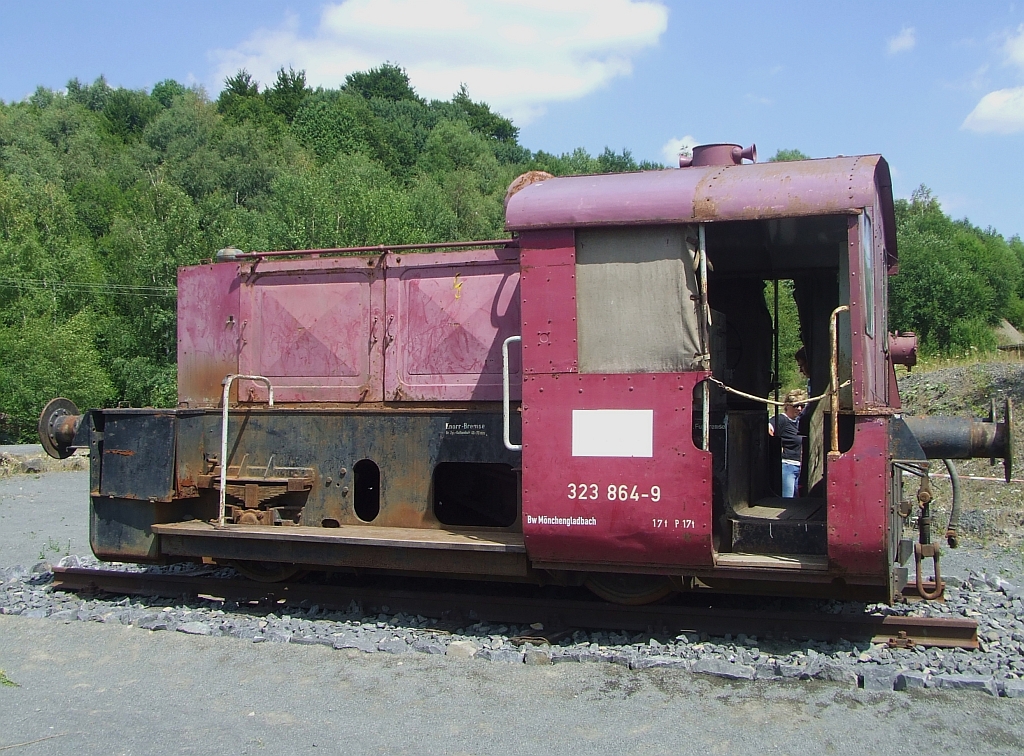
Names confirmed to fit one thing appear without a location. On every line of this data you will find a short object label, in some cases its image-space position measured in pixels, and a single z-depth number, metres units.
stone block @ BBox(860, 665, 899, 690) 4.93
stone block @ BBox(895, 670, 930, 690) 4.92
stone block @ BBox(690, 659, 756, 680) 5.12
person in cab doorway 8.48
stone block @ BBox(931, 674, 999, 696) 4.81
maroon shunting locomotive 5.32
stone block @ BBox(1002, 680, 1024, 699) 4.75
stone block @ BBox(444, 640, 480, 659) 5.66
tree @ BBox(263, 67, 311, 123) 79.69
